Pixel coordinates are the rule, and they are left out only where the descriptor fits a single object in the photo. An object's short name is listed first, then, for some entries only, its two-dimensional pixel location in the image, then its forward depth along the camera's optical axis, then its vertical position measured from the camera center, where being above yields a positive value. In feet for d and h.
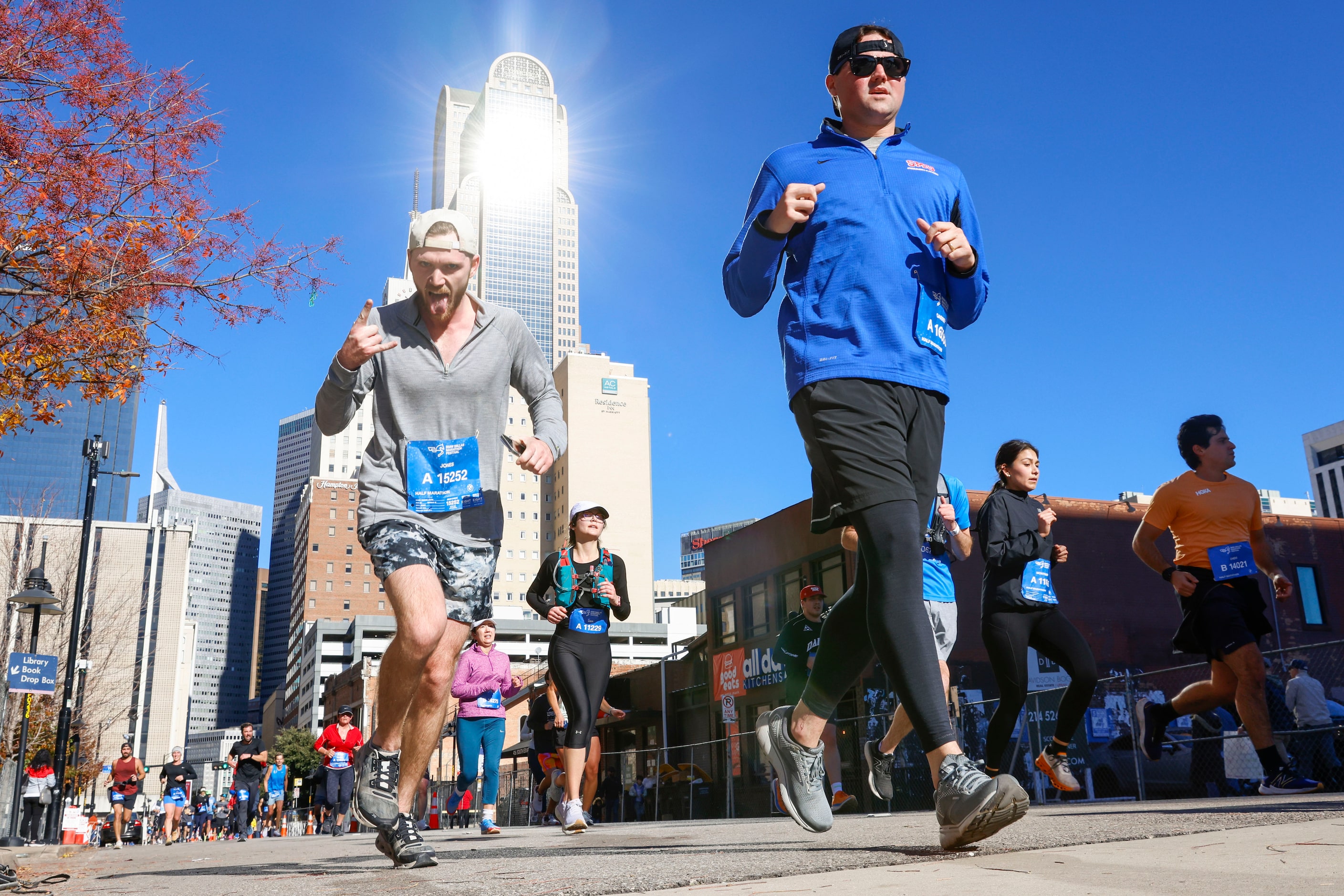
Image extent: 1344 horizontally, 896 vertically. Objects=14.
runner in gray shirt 11.62 +3.04
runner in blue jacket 9.59 +3.74
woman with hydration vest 21.20 +2.35
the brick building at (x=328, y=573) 498.69 +78.42
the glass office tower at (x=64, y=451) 472.03 +145.82
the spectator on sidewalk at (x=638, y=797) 81.26 -5.49
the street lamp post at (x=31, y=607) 53.06 +7.73
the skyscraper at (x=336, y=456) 601.62 +159.70
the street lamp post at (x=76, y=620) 61.98 +7.56
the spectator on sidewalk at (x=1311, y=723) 25.18 -0.37
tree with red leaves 30.19 +14.72
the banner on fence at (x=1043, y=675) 96.68 +3.92
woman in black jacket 17.33 +1.51
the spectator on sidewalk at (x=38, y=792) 67.05 -2.60
